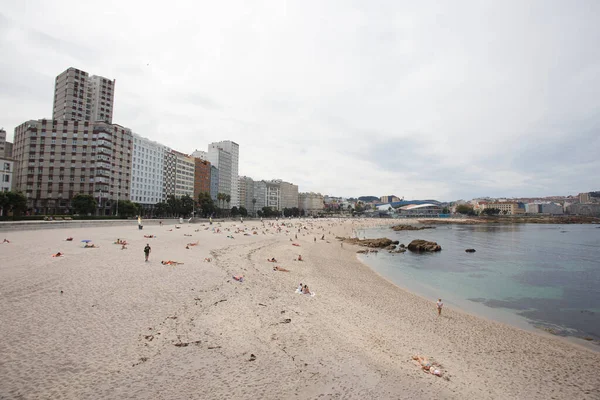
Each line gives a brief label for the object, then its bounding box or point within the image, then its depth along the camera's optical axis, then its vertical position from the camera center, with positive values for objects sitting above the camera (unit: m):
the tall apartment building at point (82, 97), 94.50 +38.69
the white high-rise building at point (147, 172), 97.50 +13.63
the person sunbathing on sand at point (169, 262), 21.64 -3.97
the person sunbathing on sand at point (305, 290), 17.82 -4.85
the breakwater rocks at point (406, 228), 99.84 -5.13
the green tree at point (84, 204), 65.56 +1.15
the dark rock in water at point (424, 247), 45.34 -5.25
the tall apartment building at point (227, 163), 154.25 +26.43
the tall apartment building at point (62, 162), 77.81 +12.88
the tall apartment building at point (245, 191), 190.50 +13.48
